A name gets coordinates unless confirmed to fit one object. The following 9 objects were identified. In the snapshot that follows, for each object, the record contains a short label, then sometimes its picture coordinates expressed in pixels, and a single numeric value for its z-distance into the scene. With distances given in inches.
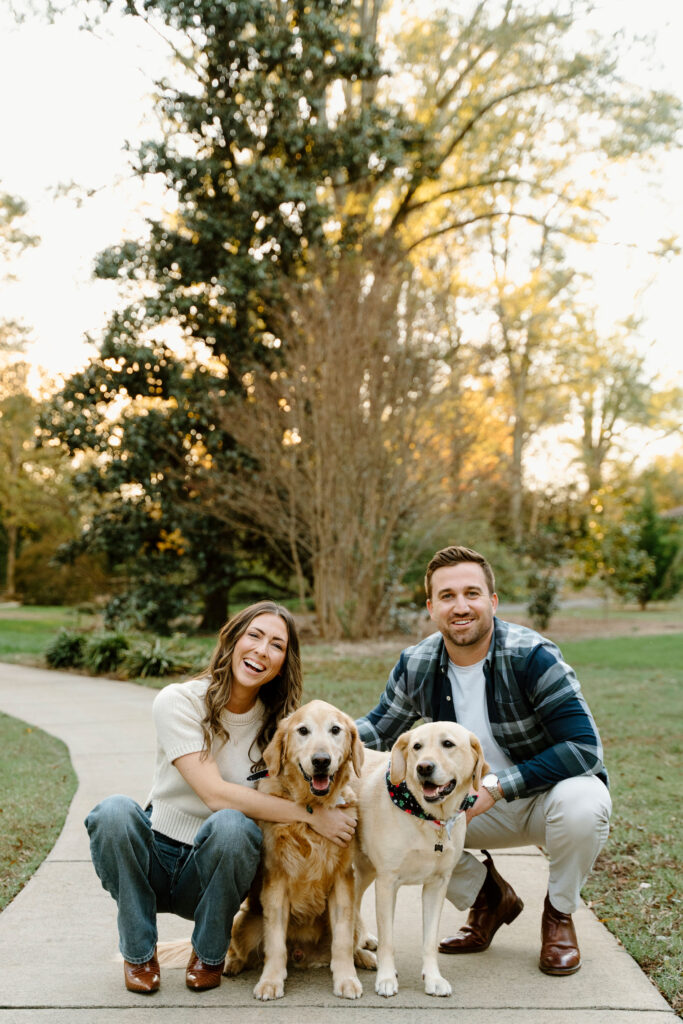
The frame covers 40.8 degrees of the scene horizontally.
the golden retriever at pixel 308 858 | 122.8
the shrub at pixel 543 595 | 669.4
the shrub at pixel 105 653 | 480.1
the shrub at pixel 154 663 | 456.8
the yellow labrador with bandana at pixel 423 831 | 122.0
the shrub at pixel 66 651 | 508.4
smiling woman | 122.5
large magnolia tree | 542.3
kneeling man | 135.1
